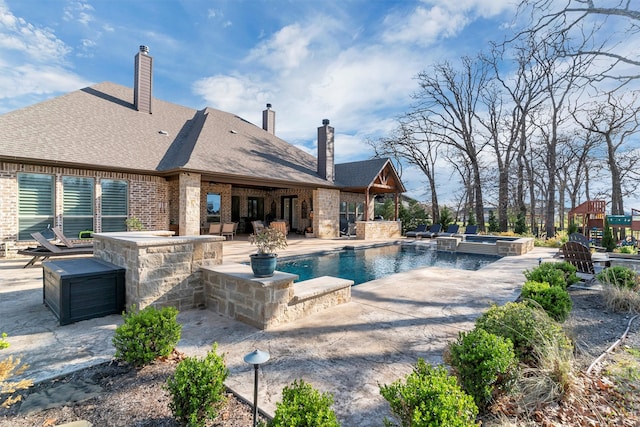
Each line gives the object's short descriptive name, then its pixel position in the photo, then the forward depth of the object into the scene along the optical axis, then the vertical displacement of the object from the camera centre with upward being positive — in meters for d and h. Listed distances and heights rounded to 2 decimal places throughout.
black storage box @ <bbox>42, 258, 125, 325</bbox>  4.16 -1.09
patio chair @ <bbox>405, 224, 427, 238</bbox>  19.03 -0.95
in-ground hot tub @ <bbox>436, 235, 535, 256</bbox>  12.23 -1.30
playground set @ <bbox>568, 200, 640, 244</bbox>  14.82 -0.16
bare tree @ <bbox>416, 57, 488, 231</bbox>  23.77 +10.04
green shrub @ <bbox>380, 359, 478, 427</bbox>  1.70 -1.15
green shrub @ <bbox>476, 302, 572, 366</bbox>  2.84 -1.14
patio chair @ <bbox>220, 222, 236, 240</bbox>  14.98 -0.55
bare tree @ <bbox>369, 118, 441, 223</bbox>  26.02 +6.66
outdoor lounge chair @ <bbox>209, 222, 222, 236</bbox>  14.57 -0.58
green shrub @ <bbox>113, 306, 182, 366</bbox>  2.90 -1.21
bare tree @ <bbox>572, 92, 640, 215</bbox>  17.52 +5.97
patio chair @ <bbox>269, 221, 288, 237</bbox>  15.45 -0.39
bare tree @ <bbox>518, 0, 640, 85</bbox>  6.21 +4.21
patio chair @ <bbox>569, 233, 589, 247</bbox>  9.82 -0.76
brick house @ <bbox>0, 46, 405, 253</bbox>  9.62 +2.11
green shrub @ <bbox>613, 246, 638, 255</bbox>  11.52 -1.36
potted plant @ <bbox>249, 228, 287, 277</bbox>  4.30 -0.49
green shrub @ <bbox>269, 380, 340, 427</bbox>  1.74 -1.20
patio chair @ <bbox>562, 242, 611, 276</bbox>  7.48 -1.07
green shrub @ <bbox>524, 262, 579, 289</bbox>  5.02 -1.05
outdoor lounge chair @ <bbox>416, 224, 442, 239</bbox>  18.34 -1.03
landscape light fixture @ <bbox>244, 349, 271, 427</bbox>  1.97 -0.96
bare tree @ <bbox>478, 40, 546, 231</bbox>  21.05 +8.03
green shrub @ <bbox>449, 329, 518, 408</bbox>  2.29 -1.19
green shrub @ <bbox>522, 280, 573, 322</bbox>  4.09 -1.18
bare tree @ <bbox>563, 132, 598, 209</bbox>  23.02 +4.58
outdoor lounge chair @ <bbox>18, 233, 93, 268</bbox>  7.38 -0.85
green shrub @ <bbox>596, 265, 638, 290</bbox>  5.66 -1.22
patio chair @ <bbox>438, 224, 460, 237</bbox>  18.05 -0.78
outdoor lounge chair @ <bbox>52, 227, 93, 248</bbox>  8.12 -0.56
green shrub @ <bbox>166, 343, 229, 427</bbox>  2.12 -1.29
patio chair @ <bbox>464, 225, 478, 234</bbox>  17.61 -0.76
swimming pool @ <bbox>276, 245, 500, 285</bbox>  9.13 -1.70
